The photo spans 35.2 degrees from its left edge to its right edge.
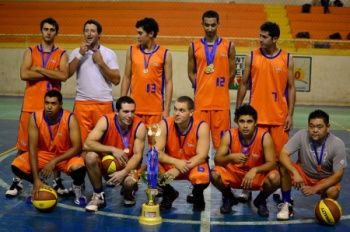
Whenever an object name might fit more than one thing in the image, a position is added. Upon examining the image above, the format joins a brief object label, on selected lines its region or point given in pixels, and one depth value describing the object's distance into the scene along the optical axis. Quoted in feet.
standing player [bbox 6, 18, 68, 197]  21.08
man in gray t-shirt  18.45
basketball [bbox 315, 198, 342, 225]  17.72
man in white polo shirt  21.54
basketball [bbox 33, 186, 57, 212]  18.48
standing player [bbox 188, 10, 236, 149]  21.79
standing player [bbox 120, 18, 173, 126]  21.81
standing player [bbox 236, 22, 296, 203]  20.79
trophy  17.80
